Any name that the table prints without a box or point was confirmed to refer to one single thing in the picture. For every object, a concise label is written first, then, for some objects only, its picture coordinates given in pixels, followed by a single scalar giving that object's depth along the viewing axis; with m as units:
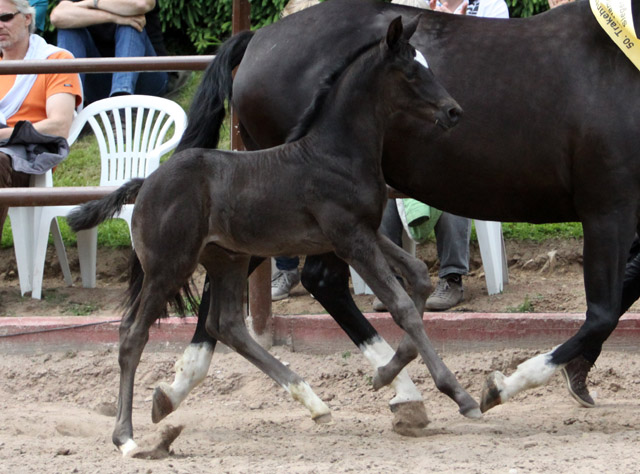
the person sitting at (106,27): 15.59
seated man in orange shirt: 12.10
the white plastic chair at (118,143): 12.59
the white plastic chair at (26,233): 12.09
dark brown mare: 7.95
